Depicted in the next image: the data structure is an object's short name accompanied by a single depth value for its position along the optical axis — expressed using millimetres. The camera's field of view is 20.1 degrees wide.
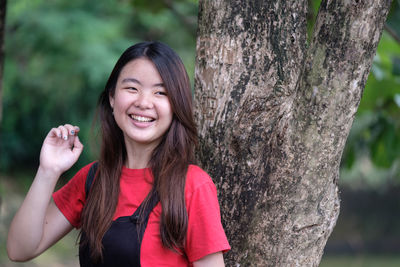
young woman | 2256
